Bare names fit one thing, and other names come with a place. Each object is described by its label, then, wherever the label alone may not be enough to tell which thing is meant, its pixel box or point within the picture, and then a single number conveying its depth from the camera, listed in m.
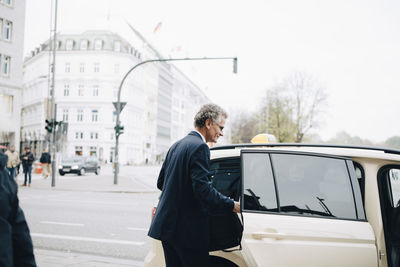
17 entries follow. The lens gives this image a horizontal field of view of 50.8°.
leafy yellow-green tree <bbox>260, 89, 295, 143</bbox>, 56.47
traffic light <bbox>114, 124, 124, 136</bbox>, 23.17
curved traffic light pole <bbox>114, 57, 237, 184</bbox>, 20.66
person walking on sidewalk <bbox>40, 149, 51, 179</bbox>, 26.64
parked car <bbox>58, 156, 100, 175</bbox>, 34.62
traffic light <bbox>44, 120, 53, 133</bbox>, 21.45
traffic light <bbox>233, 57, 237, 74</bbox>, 21.28
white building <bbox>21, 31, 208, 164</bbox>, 72.88
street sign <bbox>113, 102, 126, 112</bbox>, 22.71
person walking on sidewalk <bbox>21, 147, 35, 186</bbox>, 21.39
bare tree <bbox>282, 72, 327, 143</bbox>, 58.09
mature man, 2.87
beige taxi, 3.13
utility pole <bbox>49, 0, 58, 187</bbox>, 20.97
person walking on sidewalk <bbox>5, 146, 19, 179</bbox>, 19.78
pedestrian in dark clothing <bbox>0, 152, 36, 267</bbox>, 1.96
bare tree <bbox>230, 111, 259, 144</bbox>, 88.00
